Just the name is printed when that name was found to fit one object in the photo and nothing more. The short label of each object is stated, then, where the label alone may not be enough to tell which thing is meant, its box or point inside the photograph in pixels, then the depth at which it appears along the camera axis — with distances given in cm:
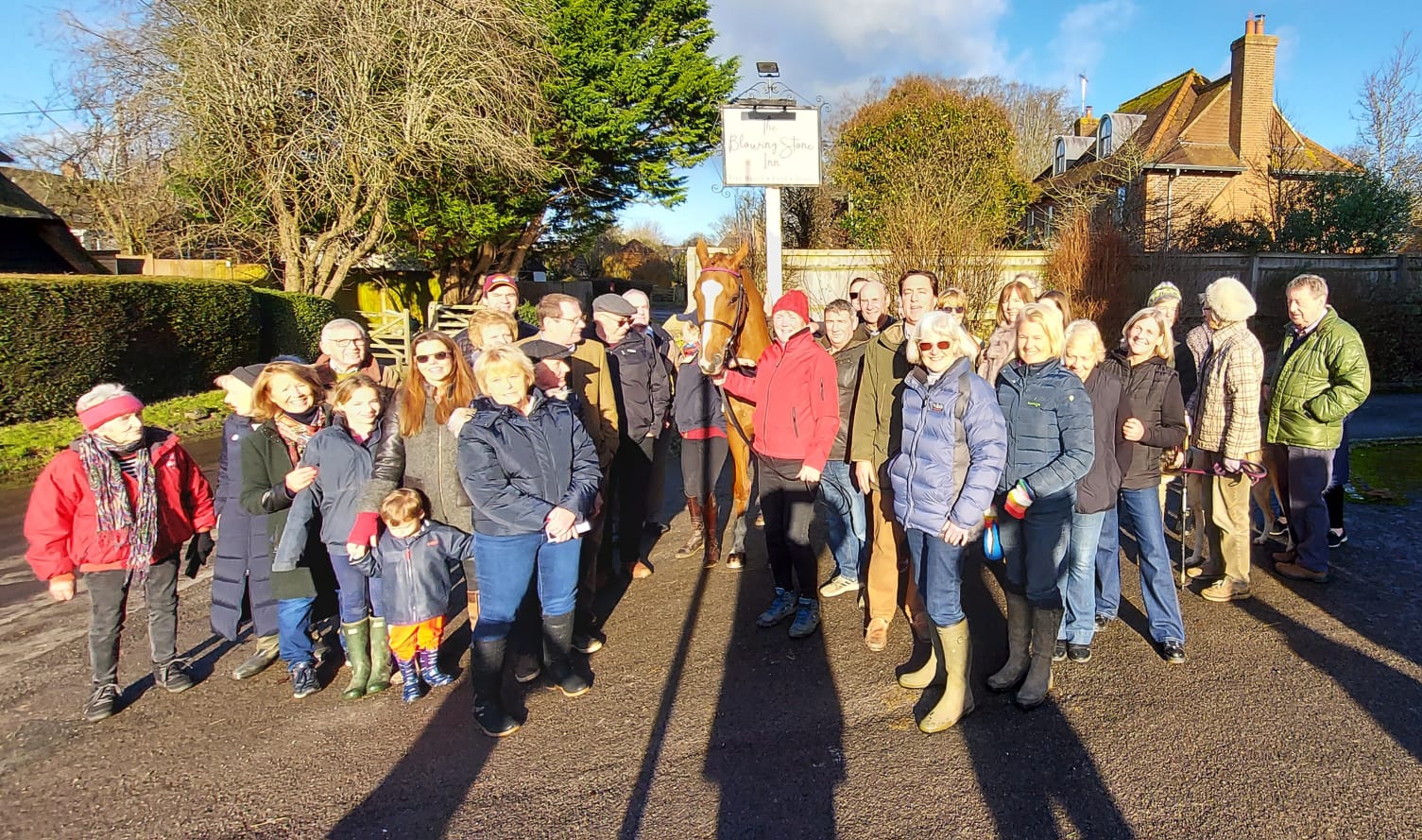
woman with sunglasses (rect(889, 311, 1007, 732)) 299
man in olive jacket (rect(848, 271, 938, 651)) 387
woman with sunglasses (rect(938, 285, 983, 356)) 501
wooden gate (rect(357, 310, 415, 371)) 1733
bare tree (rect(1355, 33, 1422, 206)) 1772
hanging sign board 1017
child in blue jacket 339
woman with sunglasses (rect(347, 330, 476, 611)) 349
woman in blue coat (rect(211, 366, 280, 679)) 372
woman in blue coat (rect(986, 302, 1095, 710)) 306
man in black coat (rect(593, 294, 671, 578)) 518
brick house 1636
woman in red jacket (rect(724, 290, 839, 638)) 391
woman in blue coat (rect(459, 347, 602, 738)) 312
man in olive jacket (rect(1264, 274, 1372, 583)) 425
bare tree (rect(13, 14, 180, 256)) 1416
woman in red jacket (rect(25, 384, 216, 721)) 333
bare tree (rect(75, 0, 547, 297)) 1394
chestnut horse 476
